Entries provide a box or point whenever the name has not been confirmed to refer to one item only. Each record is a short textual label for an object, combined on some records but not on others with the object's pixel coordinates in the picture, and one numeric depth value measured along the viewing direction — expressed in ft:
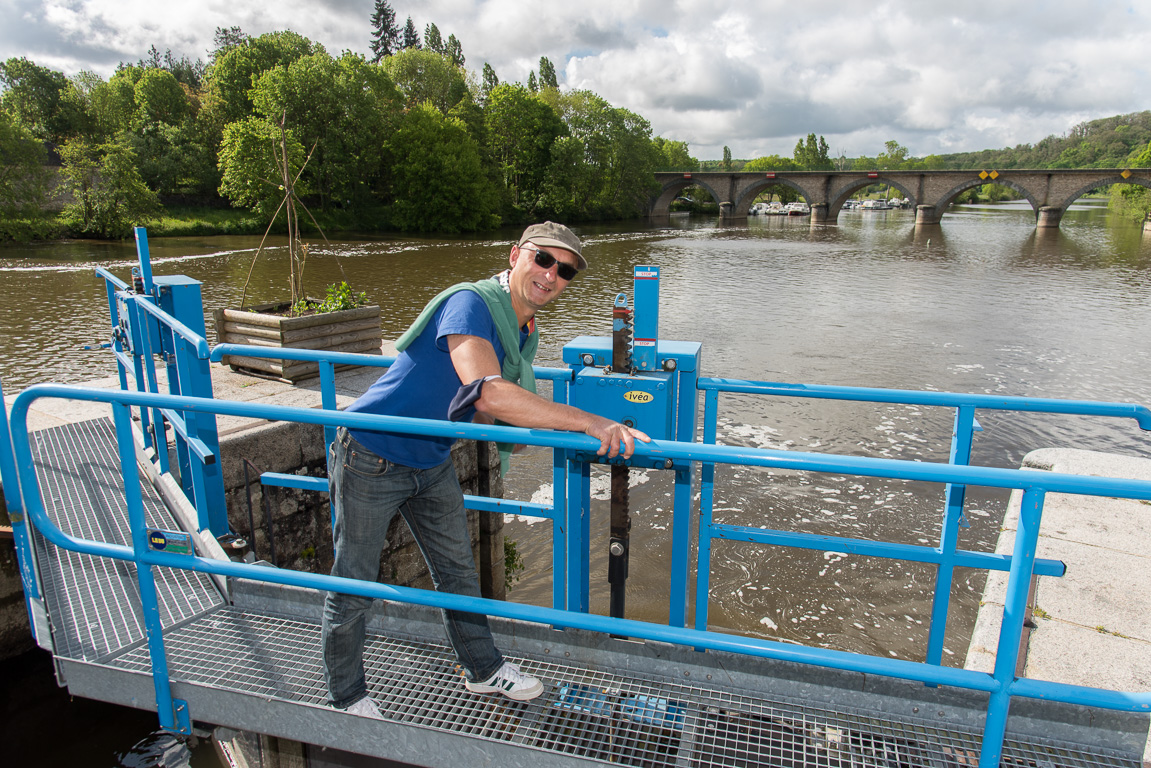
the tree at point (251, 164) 119.96
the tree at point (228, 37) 248.93
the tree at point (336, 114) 132.98
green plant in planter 24.45
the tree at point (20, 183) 98.55
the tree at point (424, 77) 175.94
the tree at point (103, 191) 107.04
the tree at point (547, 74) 258.78
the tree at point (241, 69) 152.56
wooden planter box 22.13
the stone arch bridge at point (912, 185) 181.47
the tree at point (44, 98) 181.43
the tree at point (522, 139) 175.11
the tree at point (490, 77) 237.86
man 6.77
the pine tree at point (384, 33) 255.33
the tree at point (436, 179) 140.77
